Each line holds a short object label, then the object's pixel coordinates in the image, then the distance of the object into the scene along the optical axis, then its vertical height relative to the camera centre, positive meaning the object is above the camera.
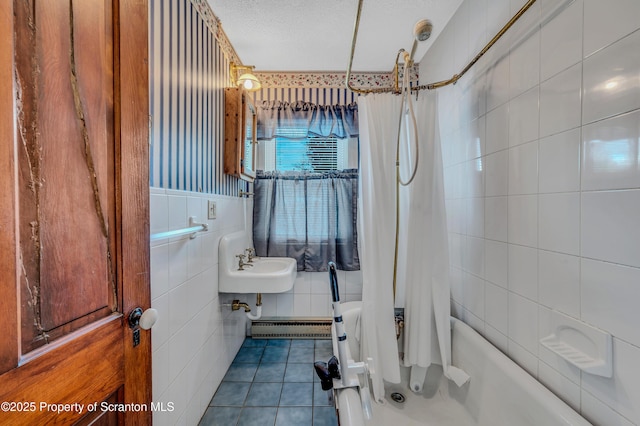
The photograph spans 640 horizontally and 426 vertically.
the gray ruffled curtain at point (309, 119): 2.22 +0.79
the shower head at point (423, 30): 1.07 +0.76
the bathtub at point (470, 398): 0.87 -0.78
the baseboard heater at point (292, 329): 2.25 -1.09
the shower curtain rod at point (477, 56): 0.97 +0.75
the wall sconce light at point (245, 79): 1.85 +0.96
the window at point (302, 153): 2.33 +0.51
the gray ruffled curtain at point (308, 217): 2.24 -0.08
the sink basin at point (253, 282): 1.67 -0.50
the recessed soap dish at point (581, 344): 0.72 -0.44
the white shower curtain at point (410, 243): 1.31 -0.19
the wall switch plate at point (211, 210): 1.51 -0.01
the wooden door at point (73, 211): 0.43 +0.00
